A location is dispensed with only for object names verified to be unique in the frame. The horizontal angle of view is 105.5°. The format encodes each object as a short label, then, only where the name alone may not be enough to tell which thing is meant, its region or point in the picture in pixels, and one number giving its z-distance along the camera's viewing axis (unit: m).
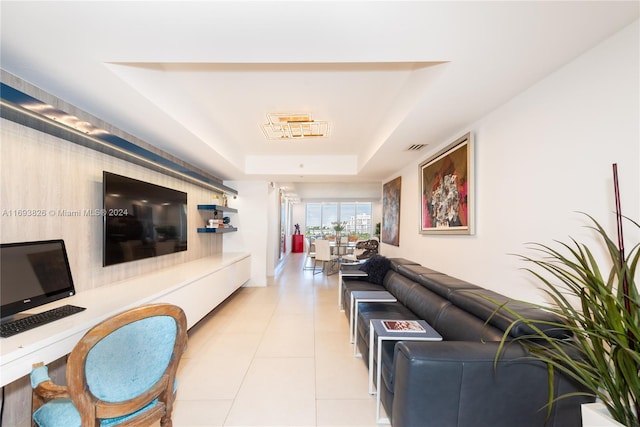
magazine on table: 1.85
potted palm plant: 0.98
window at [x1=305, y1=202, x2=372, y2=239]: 12.20
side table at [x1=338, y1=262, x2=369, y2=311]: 4.08
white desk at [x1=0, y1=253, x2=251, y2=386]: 1.24
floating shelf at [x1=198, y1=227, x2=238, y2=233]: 4.30
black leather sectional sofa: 1.32
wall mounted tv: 2.26
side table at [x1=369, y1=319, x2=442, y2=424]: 1.74
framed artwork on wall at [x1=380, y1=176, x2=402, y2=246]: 4.77
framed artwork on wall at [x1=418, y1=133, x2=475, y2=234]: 2.50
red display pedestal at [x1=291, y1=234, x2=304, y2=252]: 11.91
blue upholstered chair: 1.11
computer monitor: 1.41
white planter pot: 1.01
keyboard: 1.34
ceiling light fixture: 3.12
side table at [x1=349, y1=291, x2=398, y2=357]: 2.58
